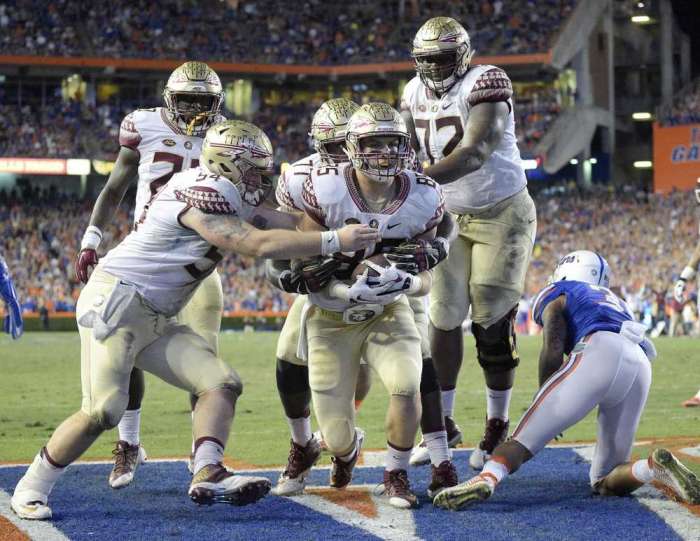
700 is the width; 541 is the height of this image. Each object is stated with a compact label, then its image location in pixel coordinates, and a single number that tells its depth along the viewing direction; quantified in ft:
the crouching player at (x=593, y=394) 30.60
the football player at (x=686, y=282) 60.54
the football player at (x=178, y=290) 30.07
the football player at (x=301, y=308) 31.96
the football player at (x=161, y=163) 37.99
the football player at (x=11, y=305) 40.83
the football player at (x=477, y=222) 38.58
